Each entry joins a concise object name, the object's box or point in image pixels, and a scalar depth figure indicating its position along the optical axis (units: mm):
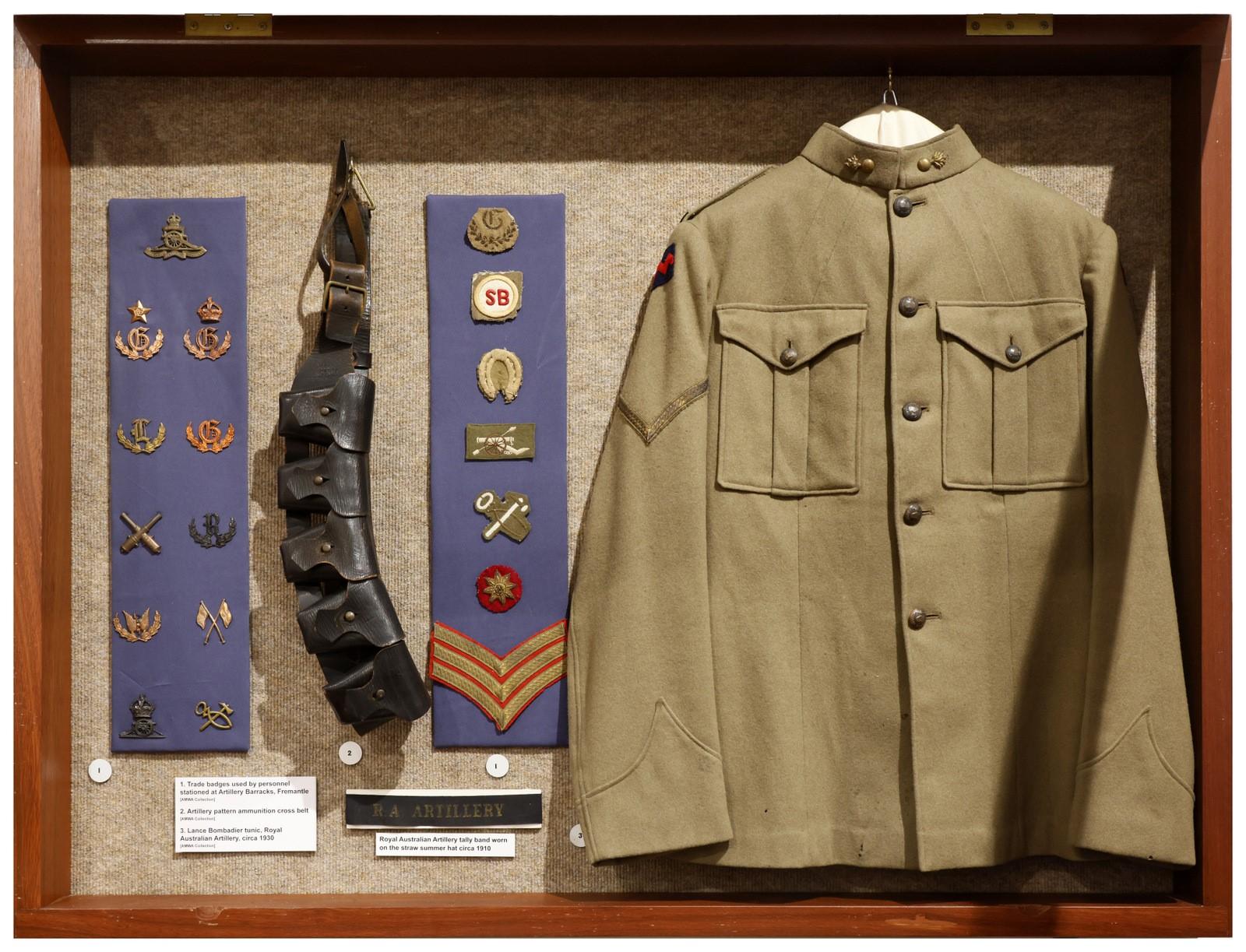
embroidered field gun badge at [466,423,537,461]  1921
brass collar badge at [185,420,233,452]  1943
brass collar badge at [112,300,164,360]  1943
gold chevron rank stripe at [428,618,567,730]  1911
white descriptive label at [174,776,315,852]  1922
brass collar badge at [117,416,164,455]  1938
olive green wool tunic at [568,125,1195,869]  1789
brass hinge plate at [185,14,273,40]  1836
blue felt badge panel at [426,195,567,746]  1914
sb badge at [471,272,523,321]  1928
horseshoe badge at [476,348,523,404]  1924
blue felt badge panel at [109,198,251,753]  1929
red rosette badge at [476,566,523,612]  1913
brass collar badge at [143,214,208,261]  1946
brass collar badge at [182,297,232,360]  1944
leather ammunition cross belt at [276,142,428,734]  1828
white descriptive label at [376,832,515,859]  1914
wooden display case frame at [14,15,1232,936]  1822
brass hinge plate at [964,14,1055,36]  1827
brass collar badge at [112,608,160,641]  1929
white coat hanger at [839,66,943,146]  1882
